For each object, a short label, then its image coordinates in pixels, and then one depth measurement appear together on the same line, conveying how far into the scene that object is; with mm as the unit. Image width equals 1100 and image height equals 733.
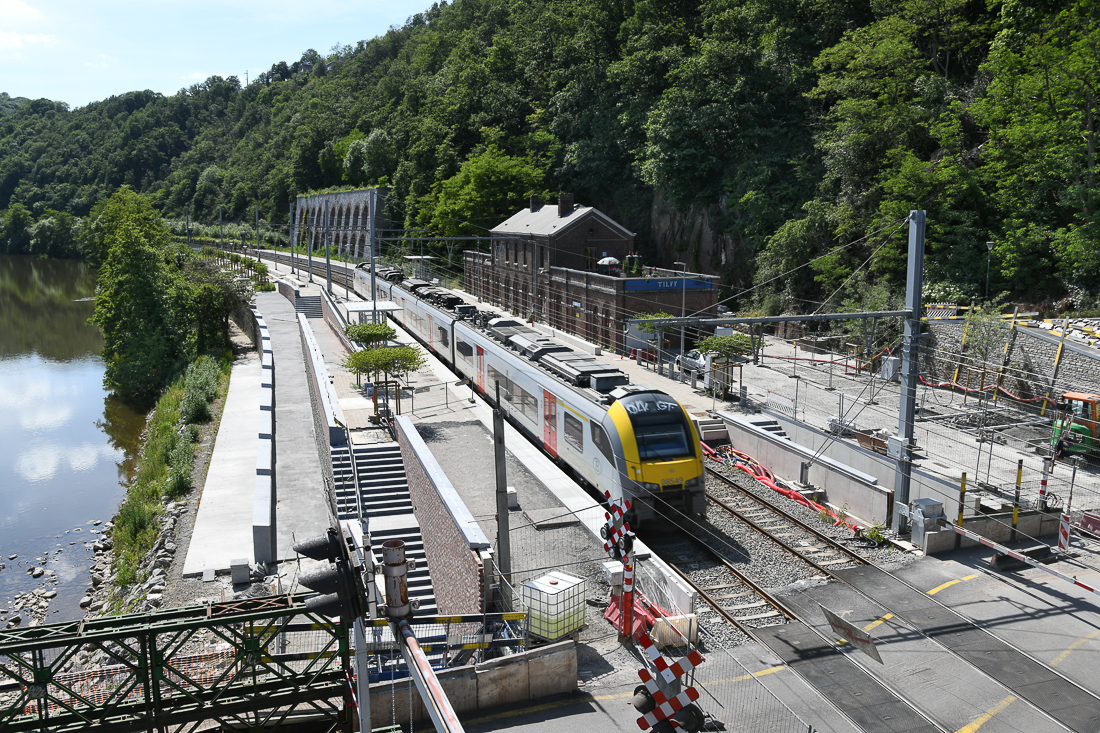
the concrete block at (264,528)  18266
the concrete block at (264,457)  22562
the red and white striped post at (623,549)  12438
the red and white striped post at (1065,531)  16156
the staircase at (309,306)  57906
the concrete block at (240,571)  17266
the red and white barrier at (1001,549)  13709
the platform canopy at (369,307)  34344
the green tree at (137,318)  43719
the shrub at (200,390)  33094
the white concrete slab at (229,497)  19250
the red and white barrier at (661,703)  6952
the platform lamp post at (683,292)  33281
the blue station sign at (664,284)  38438
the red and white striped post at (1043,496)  17484
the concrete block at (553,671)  10852
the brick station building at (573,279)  38875
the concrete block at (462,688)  10398
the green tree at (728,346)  29547
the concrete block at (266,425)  26625
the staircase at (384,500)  17719
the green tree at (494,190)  65625
